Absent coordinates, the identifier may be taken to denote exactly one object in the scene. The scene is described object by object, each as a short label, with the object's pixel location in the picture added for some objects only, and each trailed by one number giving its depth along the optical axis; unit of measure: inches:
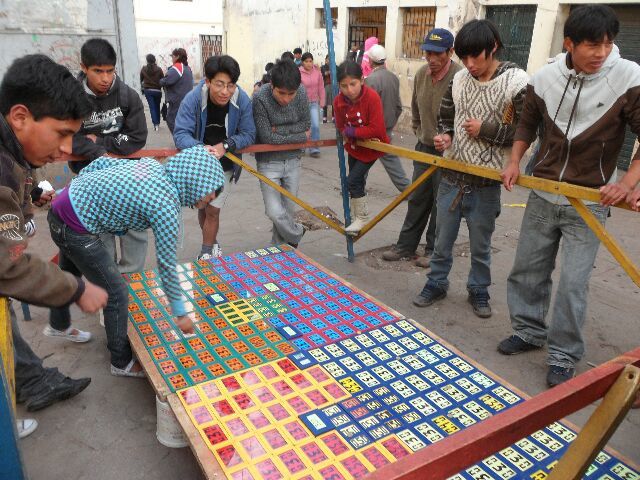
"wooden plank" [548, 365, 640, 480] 44.6
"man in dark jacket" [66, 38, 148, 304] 125.0
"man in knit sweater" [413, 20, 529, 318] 120.7
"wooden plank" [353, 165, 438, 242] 137.9
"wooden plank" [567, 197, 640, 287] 97.7
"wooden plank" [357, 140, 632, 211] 98.0
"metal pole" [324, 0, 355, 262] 154.8
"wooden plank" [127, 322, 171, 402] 92.9
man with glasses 141.7
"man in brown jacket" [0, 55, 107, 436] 62.9
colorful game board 81.0
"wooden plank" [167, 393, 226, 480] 76.2
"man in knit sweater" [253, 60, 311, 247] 146.8
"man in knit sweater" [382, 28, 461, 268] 146.3
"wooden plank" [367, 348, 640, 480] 37.6
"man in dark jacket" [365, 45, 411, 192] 243.9
